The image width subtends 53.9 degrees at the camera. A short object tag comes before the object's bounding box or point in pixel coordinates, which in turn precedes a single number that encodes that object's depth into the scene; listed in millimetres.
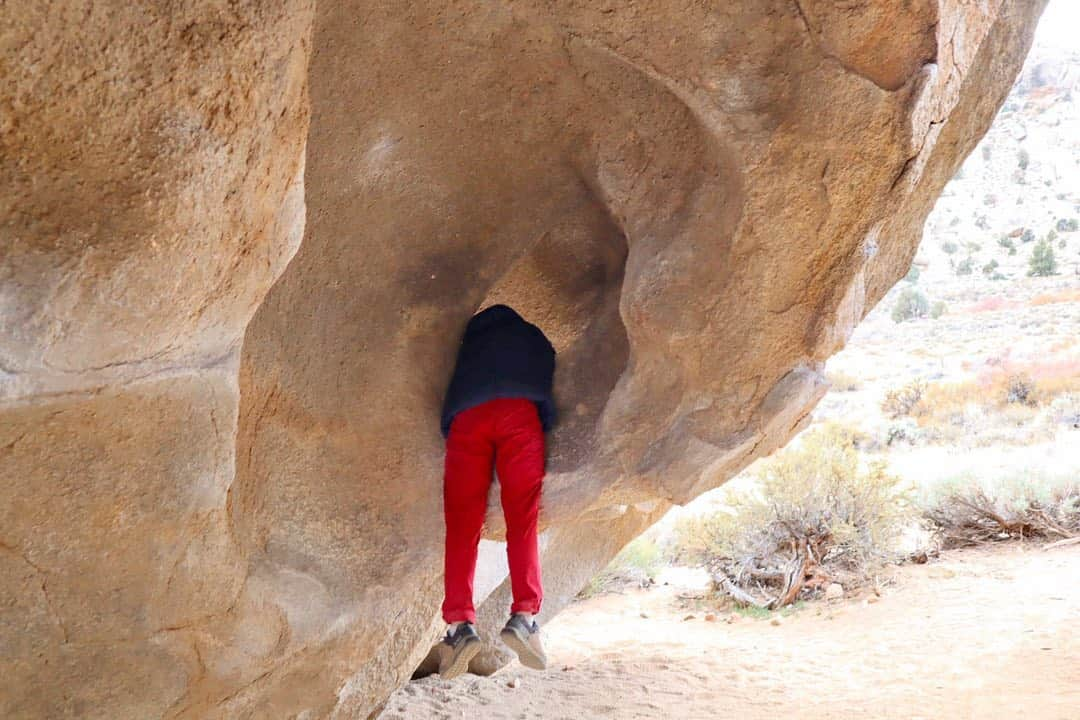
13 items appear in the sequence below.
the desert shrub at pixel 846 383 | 17766
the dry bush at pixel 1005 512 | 7750
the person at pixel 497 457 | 3256
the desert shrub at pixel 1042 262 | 22922
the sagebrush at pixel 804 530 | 7582
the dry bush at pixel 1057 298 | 20781
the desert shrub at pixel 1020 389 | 14570
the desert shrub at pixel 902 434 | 13688
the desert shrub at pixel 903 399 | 15406
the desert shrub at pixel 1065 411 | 13062
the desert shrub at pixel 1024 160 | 30219
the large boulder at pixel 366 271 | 2150
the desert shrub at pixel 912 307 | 22719
